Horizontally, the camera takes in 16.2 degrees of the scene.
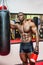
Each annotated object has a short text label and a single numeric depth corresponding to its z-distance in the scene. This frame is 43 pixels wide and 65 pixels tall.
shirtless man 1.62
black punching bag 1.21
